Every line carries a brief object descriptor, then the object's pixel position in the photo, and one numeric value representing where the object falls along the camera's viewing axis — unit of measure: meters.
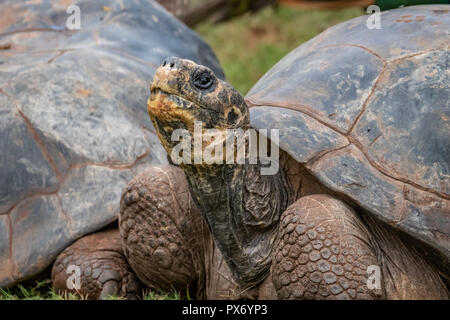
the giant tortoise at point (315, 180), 5.72
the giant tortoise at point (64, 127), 7.84
